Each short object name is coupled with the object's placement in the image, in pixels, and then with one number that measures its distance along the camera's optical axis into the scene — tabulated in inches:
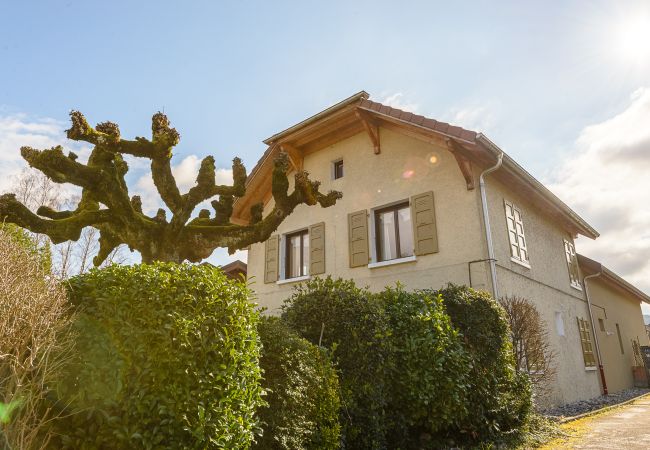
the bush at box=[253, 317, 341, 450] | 165.6
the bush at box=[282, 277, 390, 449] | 207.0
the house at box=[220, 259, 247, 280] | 656.4
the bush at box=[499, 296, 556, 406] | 359.6
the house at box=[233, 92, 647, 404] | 399.2
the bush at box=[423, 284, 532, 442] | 259.8
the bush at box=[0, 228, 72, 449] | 119.2
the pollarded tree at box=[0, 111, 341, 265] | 331.3
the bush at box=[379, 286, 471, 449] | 234.7
